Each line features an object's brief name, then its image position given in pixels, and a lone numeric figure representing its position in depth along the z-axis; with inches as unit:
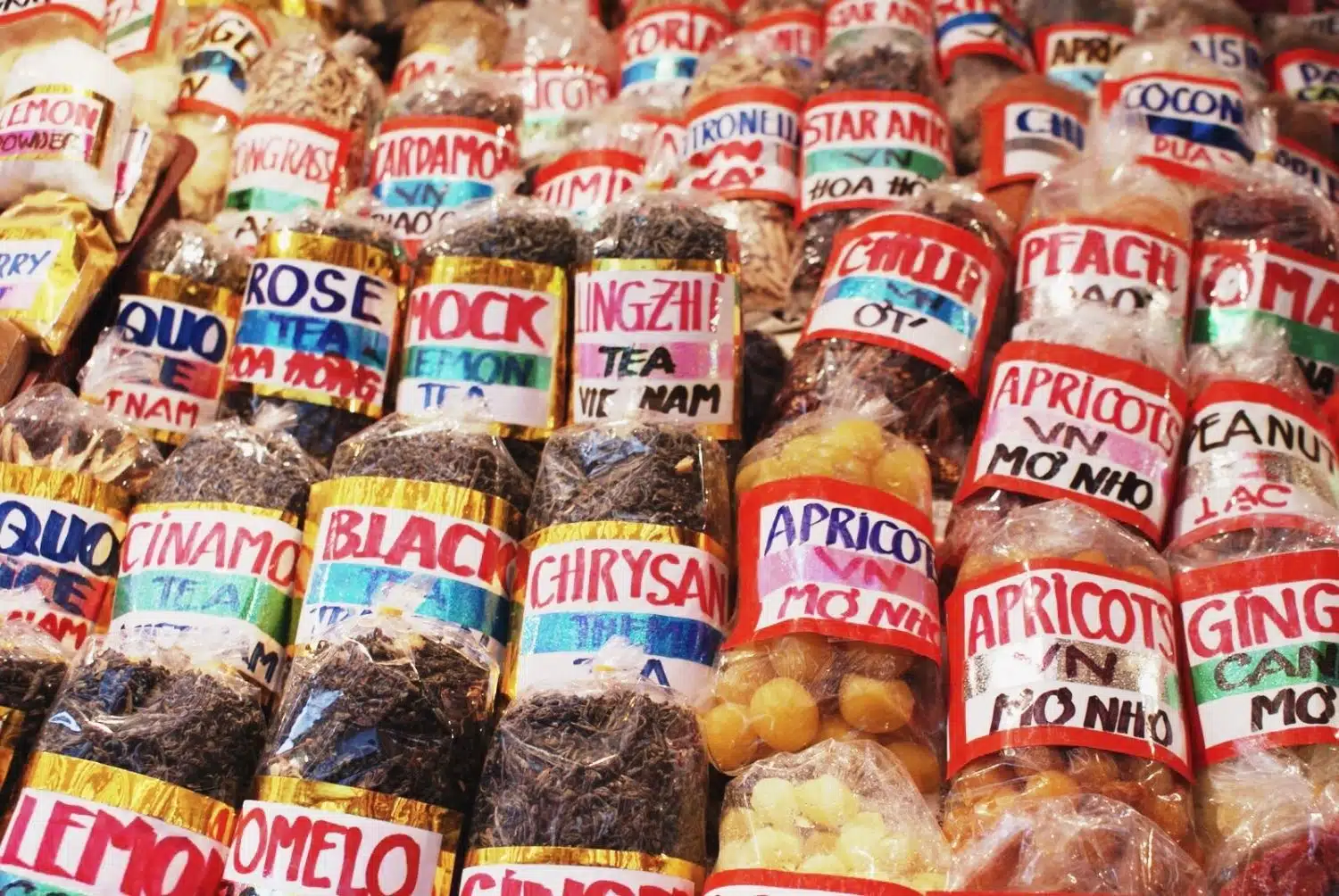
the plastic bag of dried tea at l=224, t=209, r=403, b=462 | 27.9
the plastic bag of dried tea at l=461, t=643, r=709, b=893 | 21.2
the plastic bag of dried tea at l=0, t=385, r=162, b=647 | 25.5
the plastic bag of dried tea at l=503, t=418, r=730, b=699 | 23.4
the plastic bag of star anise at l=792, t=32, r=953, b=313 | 32.1
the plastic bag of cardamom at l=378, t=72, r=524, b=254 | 32.5
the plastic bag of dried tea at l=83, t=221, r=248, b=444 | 28.9
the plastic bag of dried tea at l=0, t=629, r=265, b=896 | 21.6
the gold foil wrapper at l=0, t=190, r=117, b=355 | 28.6
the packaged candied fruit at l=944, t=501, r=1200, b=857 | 21.5
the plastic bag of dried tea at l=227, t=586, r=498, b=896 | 21.5
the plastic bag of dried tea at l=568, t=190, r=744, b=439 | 26.7
